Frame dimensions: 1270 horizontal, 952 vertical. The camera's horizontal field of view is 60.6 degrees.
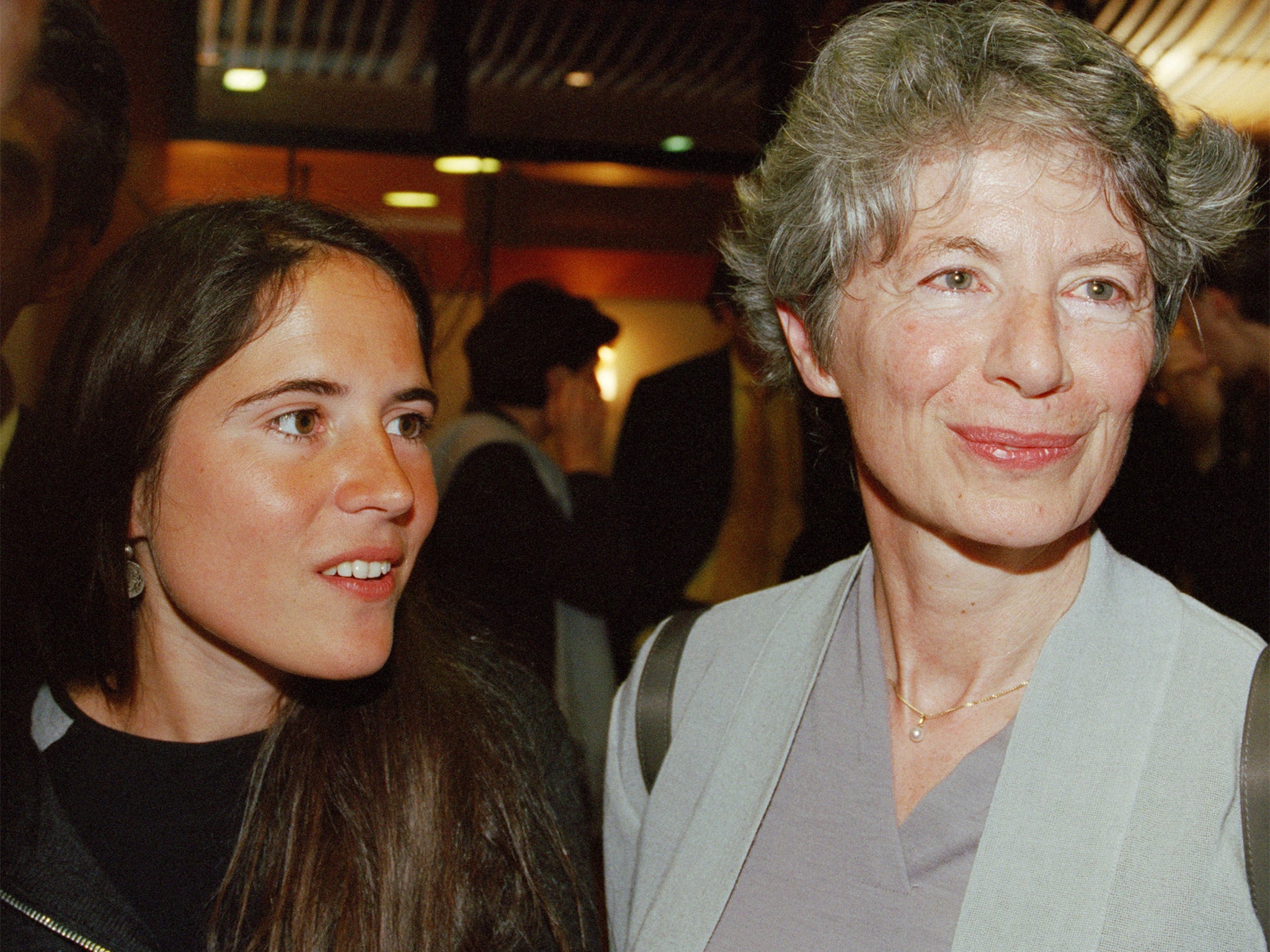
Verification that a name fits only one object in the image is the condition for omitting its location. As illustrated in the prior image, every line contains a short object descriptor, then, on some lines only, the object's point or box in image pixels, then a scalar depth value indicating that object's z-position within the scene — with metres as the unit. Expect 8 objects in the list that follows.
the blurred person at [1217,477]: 2.16
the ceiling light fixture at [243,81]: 4.09
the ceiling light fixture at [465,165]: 4.32
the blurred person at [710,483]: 3.54
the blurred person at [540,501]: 2.85
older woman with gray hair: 1.22
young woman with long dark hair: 1.41
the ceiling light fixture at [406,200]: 4.25
